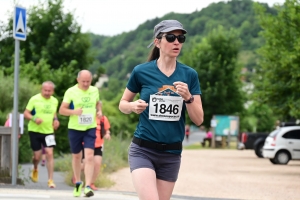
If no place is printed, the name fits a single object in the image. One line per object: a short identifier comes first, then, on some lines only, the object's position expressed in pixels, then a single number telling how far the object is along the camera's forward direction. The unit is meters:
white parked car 31.59
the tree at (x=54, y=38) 33.78
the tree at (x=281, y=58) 27.94
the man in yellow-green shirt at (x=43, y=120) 15.37
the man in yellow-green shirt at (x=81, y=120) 12.76
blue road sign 15.09
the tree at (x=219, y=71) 65.38
